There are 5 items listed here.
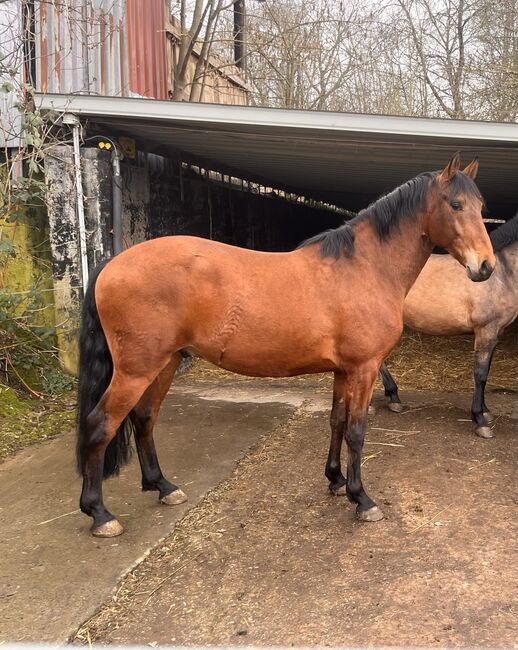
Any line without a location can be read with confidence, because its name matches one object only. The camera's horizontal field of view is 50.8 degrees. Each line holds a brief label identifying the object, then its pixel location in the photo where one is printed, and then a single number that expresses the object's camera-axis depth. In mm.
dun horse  4578
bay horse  2902
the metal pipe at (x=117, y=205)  5301
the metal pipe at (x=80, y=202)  4949
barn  4430
